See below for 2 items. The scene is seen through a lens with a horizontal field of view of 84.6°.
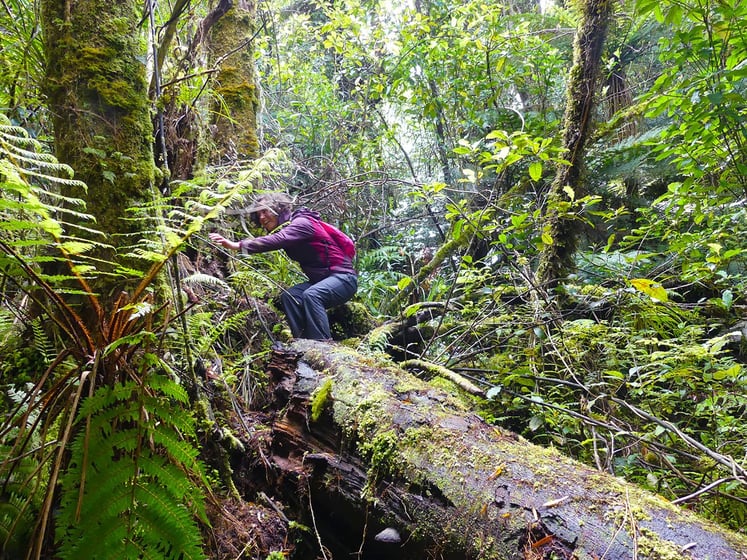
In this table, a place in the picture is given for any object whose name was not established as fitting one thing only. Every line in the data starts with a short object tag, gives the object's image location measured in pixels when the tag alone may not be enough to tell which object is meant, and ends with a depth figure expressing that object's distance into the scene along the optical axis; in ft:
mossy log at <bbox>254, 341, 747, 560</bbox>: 4.72
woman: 14.11
